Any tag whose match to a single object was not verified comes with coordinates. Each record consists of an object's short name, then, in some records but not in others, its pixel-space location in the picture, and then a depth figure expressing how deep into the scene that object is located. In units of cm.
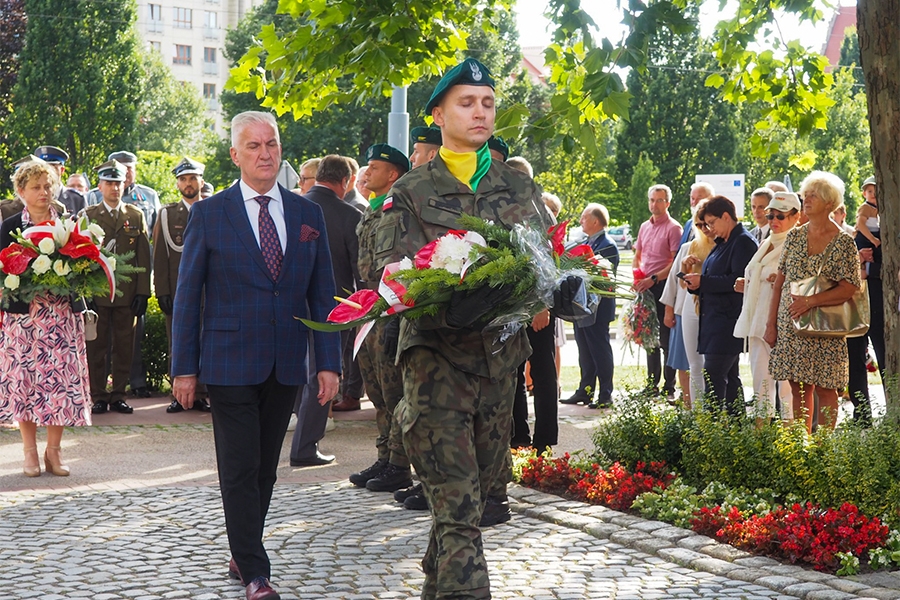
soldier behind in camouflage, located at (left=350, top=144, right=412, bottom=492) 793
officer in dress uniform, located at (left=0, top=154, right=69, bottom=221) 1196
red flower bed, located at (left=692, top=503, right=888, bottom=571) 601
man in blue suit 551
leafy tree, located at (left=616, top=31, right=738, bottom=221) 5381
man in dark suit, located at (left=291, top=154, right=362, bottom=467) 980
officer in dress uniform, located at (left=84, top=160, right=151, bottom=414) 1227
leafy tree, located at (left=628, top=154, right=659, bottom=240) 5006
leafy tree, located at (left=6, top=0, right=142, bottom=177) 4431
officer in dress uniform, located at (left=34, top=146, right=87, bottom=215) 1380
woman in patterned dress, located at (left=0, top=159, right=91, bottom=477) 892
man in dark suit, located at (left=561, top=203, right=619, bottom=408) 1264
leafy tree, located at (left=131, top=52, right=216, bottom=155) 7800
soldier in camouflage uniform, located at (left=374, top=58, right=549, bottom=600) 489
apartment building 10506
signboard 2302
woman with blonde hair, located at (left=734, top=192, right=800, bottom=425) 971
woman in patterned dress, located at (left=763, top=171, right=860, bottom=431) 888
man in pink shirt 1330
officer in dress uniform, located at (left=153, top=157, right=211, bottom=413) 1251
